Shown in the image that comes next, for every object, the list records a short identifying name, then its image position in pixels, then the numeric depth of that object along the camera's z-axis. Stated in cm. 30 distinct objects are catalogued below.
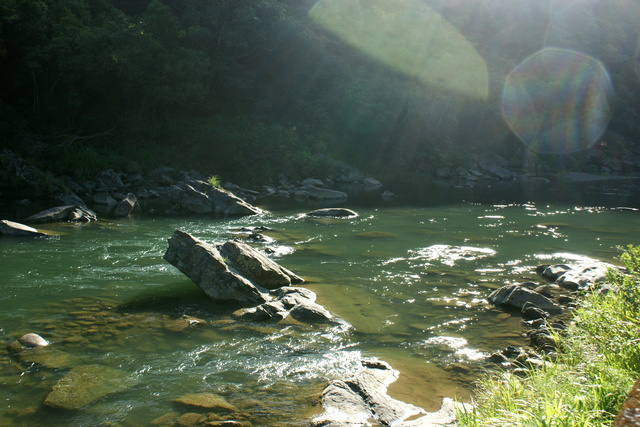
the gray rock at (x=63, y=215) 1752
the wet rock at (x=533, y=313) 854
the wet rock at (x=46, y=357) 657
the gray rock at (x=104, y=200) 2305
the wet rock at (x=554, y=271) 1127
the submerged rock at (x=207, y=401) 557
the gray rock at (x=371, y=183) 3650
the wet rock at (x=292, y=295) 905
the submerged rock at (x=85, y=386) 563
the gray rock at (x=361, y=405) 526
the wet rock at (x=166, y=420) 525
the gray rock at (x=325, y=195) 2821
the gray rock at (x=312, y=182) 3334
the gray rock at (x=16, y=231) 1501
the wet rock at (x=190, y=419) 523
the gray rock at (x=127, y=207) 2028
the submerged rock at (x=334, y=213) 2080
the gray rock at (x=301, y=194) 2920
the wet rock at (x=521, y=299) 898
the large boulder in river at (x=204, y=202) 2169
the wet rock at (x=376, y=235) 1642
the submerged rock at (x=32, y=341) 713
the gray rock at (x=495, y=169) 4538
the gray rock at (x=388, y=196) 2829
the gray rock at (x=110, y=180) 2676
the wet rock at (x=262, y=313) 841
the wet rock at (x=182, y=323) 798
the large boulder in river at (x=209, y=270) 924
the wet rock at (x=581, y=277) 1031
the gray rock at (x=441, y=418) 493
